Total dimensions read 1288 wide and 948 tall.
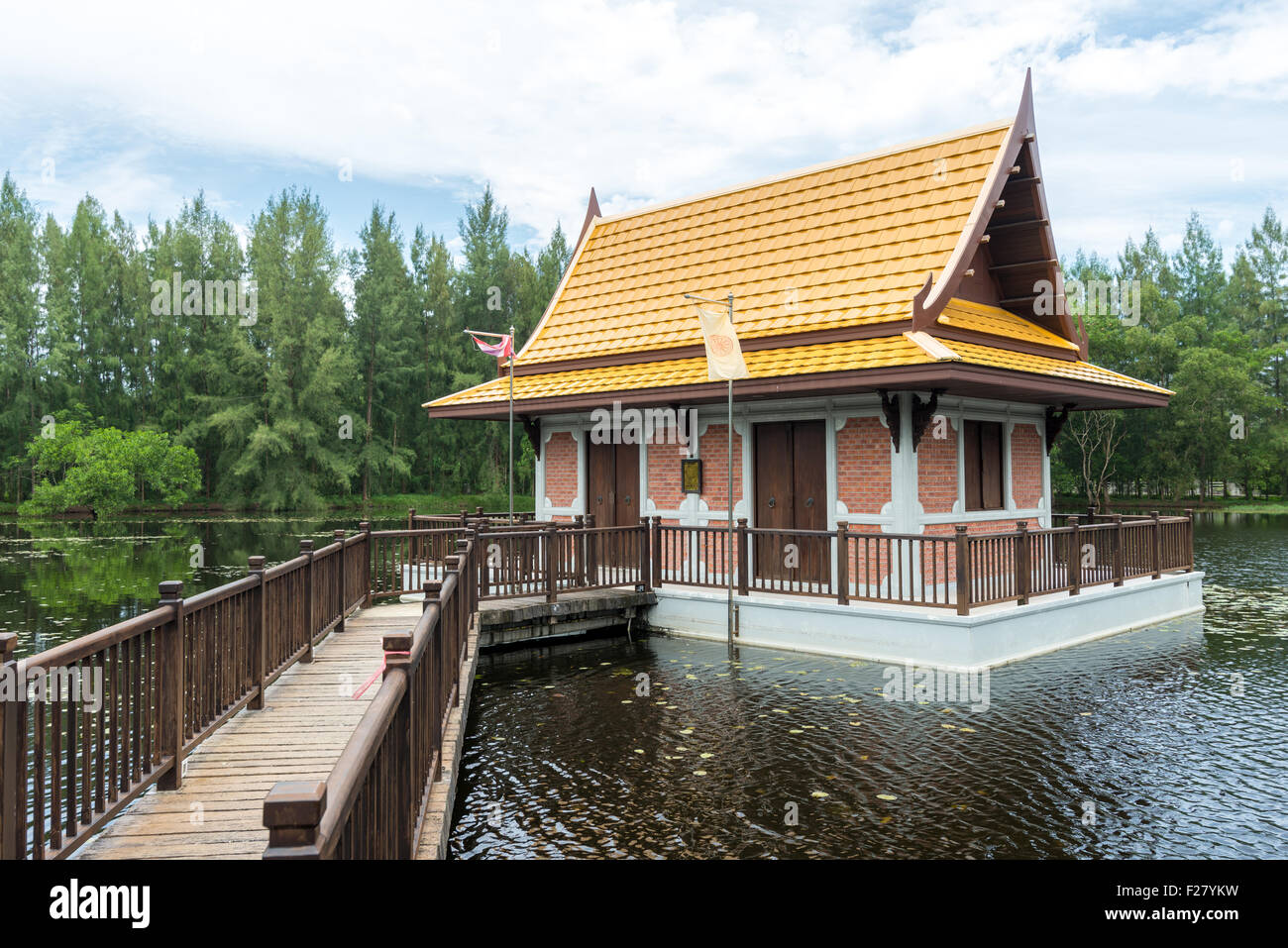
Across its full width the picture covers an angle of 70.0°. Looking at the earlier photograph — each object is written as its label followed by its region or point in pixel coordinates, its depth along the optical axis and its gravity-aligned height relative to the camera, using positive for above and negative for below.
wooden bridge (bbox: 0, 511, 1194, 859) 3.68 -1.22
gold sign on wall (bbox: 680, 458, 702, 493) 15.96 +0.29
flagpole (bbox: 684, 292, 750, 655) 12.91 +1.70
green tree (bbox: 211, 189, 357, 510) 48.53 +6.84
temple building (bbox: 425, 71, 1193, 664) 13.97 +2.00
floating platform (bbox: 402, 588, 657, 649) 13.25 -1.80
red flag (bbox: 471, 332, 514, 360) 17.96 +2.99
